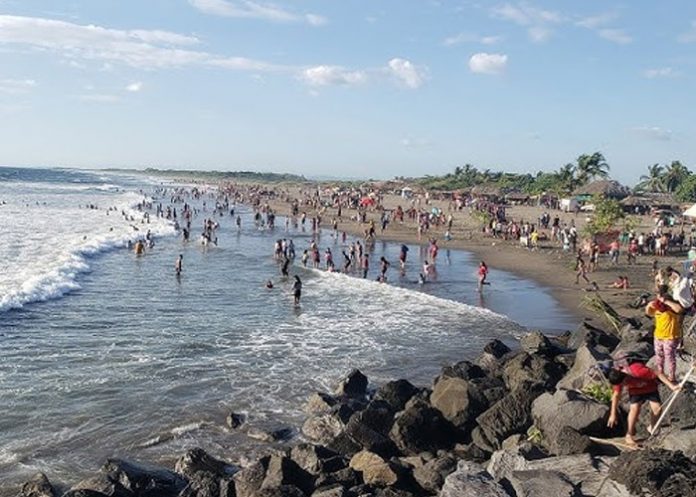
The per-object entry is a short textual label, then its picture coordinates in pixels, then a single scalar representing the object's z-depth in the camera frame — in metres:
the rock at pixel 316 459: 10.88
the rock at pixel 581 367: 12.75
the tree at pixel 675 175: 83.75
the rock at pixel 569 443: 9.33
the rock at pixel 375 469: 10.25
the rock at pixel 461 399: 12.71
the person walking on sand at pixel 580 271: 31.31
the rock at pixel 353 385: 15.45
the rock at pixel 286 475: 9.93
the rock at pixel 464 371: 15.54
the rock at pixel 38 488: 10.24
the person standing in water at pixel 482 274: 29.80
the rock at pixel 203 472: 10.12
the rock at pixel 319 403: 14.34
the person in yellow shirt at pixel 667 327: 10.88
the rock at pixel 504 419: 11.81
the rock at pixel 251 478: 9.94
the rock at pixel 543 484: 7.86
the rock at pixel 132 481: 10.14
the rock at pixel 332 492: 9.23
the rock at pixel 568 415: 9.95
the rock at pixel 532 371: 14.23
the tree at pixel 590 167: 75.88
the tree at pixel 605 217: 38.91
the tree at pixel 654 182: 85.38
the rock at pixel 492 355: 16.79
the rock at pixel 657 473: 7.30
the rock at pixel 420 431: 12.08
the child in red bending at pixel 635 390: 9.48
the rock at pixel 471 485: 8.05
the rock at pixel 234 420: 13.77
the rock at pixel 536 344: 17.16
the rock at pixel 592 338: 17.45
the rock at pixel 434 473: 10.16
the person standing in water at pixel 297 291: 26.25
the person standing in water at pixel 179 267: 31.97
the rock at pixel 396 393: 14.26
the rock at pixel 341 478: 10.17
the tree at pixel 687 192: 64.25
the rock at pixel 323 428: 13.05
